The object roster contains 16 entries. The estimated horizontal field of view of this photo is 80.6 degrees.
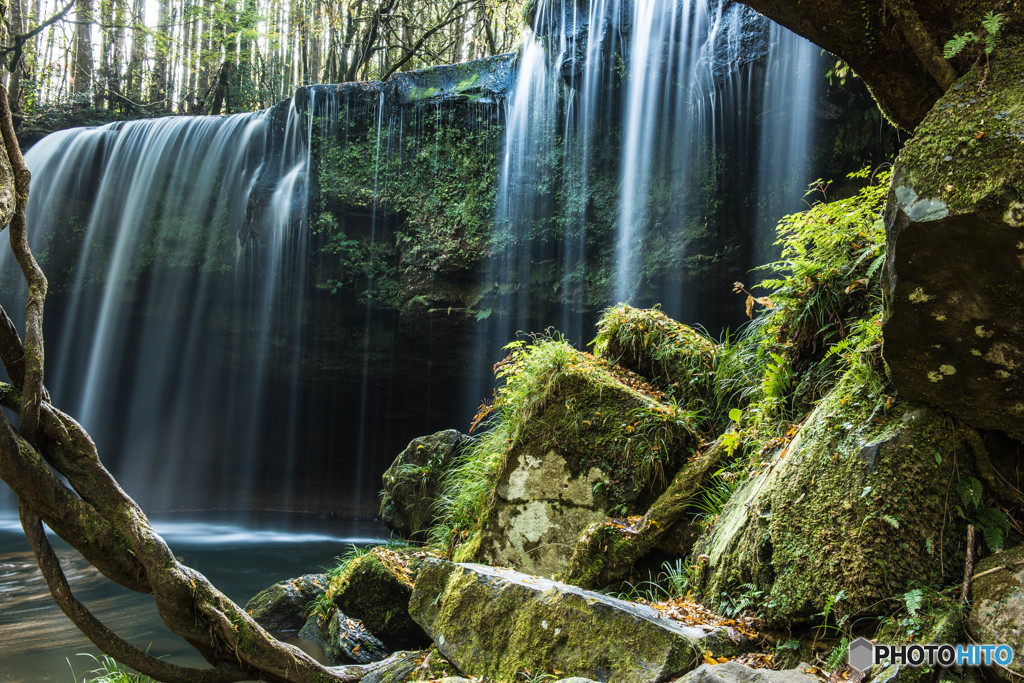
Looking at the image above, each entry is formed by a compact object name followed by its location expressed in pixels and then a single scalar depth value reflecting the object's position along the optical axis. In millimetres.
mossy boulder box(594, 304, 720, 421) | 5156
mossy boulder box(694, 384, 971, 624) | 2367
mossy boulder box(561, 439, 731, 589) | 3830
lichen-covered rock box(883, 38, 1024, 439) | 2164
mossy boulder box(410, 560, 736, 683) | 2445
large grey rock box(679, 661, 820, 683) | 2014
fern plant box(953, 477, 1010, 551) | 2299
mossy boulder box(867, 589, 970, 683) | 2041
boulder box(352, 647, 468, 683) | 3137
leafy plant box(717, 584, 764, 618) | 2719
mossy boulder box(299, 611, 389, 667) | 5258
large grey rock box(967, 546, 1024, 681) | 1976
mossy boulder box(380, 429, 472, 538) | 8203
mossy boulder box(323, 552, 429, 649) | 5602
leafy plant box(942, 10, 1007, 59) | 2307
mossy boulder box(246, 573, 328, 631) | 6121
